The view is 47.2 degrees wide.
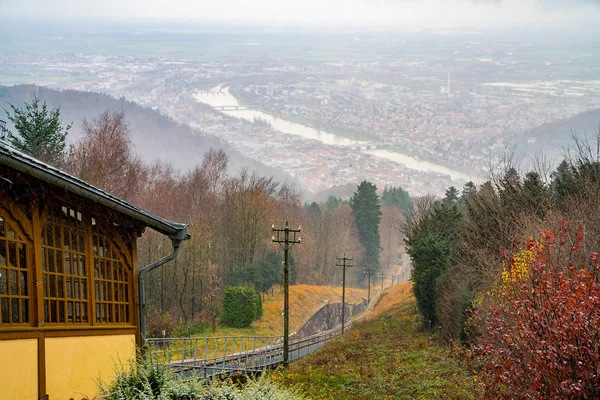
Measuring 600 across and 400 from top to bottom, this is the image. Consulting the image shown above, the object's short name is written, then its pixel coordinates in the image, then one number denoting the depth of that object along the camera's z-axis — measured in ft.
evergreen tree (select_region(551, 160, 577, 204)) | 113.19
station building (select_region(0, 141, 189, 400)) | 25.34
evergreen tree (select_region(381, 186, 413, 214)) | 404.61
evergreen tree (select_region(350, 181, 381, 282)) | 303.48
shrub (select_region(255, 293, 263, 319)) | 149.07
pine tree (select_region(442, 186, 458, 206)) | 277.60
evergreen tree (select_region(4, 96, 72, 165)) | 126.93
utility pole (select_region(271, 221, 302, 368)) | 97.50
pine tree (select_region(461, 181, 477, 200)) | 264.93
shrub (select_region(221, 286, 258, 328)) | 141.59
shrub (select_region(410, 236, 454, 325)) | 118.32
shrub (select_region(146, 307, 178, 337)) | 118.42
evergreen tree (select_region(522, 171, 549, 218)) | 113.50
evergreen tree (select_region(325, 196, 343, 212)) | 355.93
